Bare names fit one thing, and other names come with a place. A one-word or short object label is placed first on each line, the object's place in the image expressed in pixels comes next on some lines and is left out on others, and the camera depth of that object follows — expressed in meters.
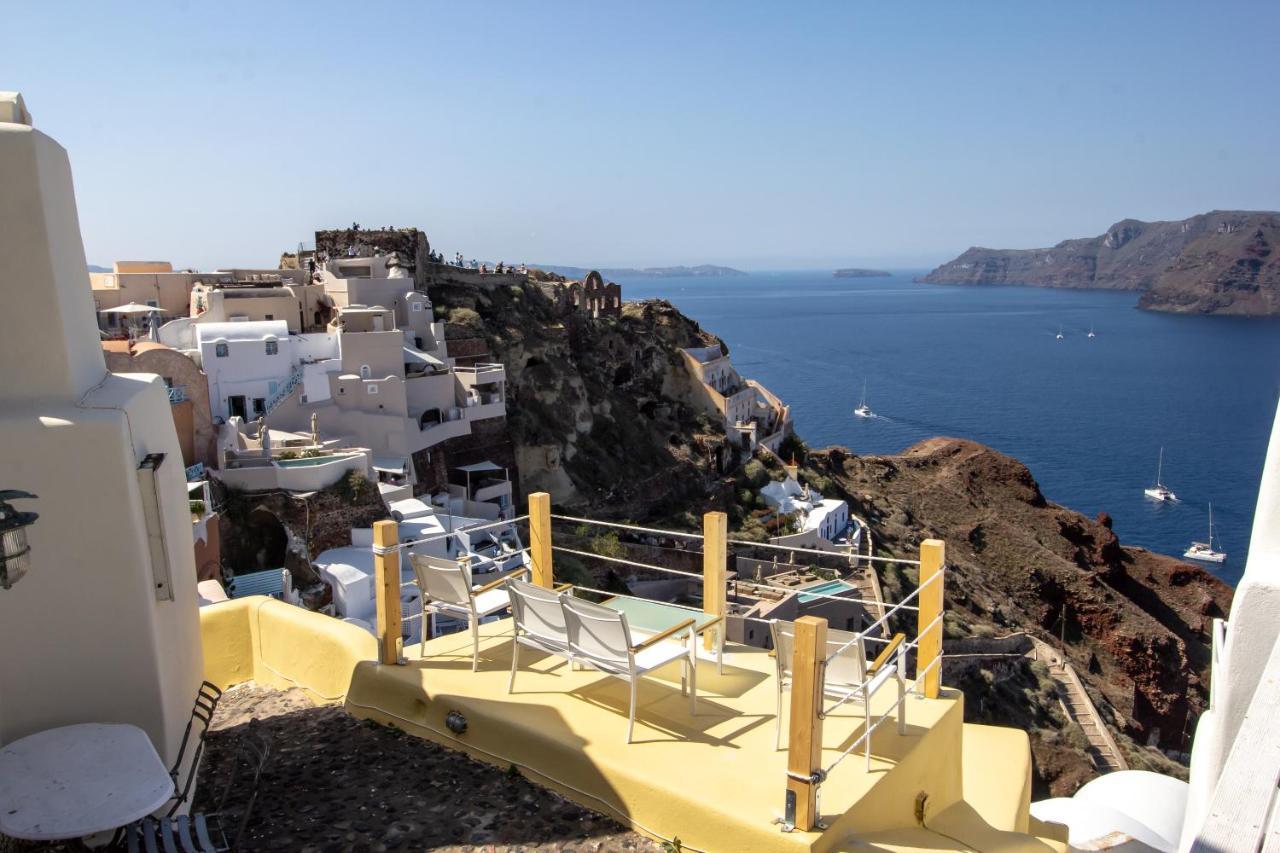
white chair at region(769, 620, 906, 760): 5.07
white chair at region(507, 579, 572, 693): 5.77
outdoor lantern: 3.82
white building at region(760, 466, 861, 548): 40.77
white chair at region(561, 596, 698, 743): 5.33
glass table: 5.99
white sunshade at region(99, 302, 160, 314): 31.16
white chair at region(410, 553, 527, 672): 6.46
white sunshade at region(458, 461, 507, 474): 32.81
